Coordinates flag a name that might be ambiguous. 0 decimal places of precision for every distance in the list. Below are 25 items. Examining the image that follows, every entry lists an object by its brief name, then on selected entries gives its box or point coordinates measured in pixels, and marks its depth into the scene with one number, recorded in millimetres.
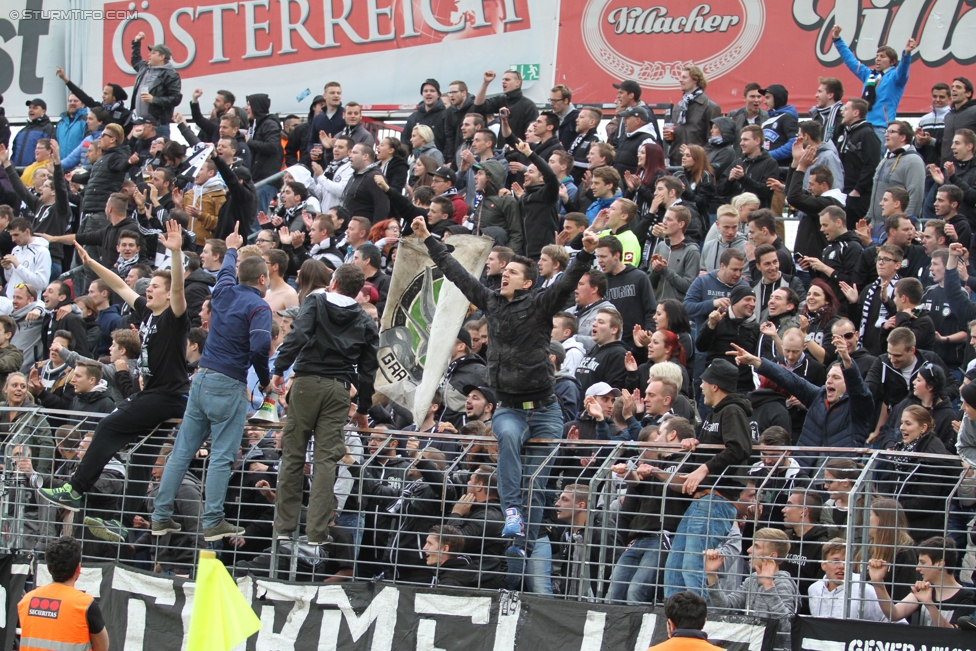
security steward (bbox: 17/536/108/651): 16344
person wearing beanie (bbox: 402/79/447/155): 35062
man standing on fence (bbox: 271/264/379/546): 17891
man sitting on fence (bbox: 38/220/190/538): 19312
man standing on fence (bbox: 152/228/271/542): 18531
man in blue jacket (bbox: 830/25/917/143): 30891
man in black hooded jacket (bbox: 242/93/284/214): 35781
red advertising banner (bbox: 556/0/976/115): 33344
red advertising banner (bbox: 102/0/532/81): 38937
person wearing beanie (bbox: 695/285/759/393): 21562
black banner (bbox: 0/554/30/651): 19625
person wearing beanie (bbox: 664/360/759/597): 16484
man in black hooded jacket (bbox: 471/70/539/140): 33531
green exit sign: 37344
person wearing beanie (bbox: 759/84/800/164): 30078
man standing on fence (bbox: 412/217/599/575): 17547
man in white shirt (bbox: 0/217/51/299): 30016
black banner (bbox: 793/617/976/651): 14945
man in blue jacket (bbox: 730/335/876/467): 18922
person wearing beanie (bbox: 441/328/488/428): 20719
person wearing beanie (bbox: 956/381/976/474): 16766
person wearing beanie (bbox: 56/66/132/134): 38406
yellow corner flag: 13508
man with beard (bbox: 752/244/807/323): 22969
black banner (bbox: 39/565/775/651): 16531
